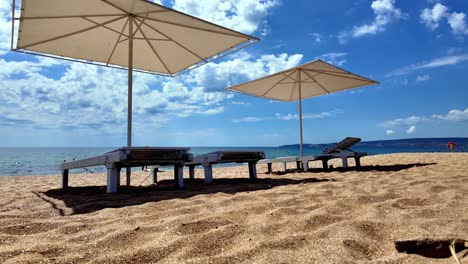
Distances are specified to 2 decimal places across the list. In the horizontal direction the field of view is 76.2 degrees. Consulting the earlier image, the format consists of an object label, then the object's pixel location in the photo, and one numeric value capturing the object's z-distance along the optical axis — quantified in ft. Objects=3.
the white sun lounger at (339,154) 24.76
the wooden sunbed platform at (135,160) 13.64
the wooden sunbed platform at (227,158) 17.80
